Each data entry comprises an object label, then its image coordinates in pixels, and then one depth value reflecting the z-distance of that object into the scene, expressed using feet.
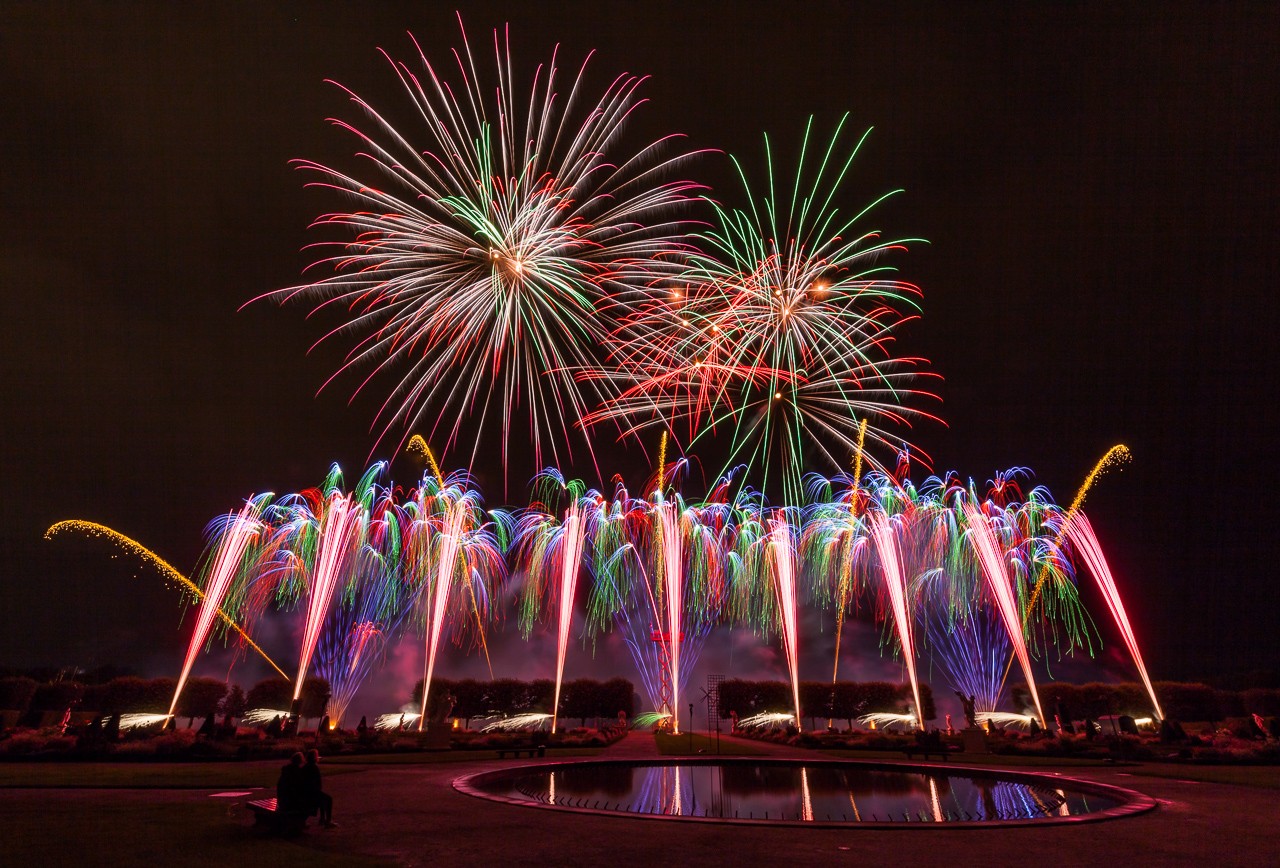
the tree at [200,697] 154.92
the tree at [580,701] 171.83
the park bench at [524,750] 98.94
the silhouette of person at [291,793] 43.06
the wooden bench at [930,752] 103.65
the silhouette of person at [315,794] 43.75
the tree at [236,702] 155.63
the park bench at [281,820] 42.50
